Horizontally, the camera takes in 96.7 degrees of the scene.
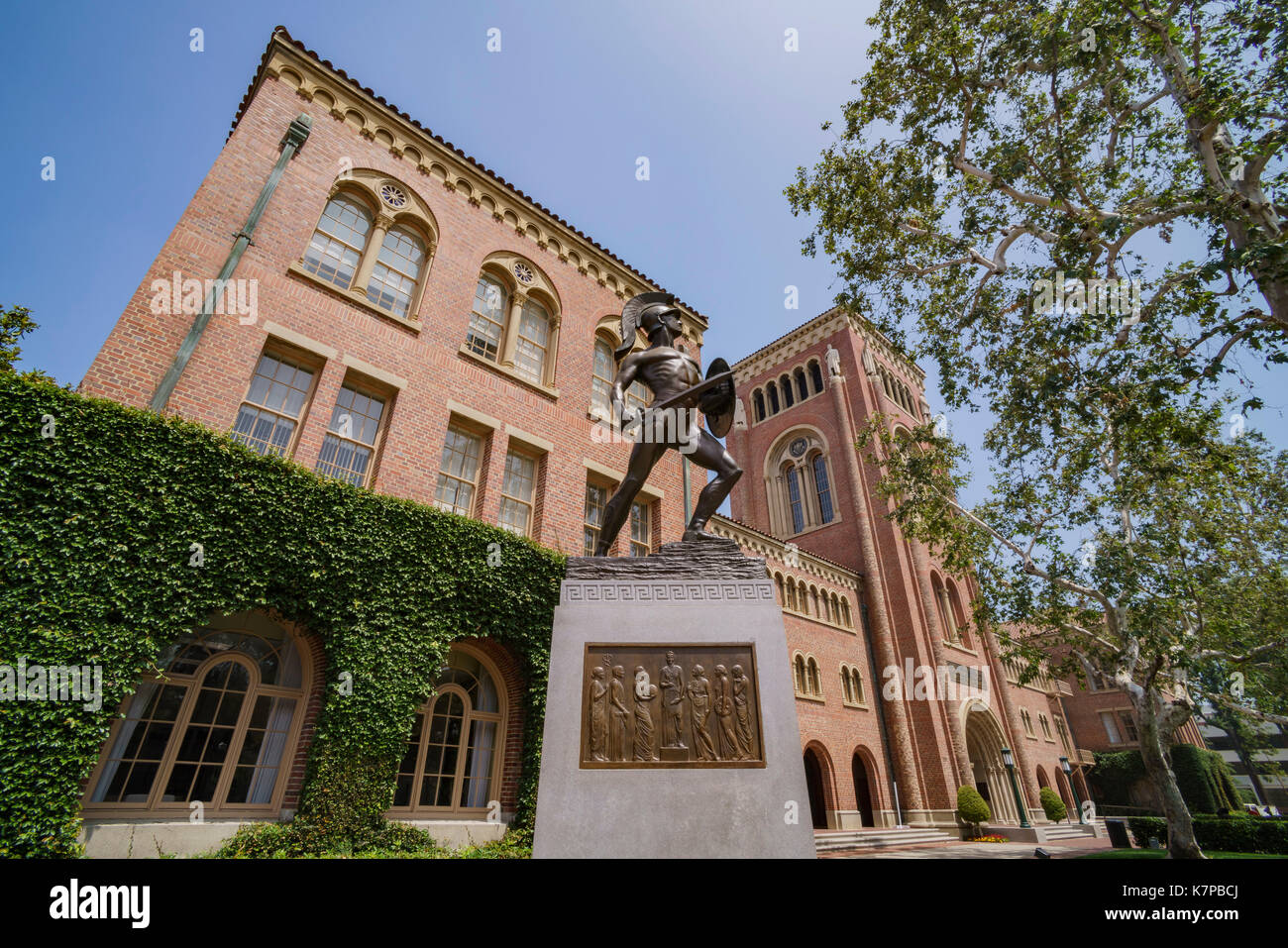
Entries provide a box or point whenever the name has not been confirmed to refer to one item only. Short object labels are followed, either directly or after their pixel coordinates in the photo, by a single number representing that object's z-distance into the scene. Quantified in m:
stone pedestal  3.66
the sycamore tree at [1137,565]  12.93
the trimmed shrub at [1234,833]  17.08
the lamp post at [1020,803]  23.60
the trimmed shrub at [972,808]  21.83
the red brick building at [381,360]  8.80
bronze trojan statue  5.44
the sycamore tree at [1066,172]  7.76
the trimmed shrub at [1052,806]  26.28
